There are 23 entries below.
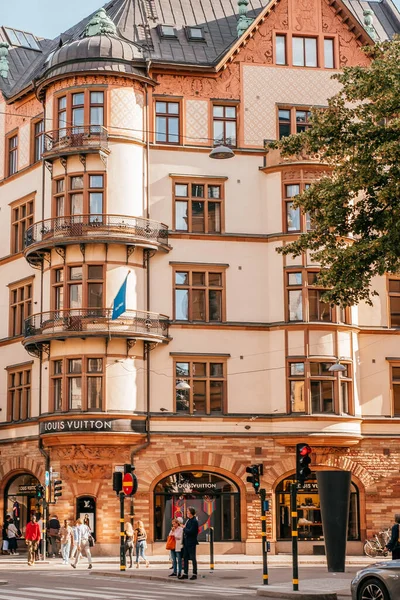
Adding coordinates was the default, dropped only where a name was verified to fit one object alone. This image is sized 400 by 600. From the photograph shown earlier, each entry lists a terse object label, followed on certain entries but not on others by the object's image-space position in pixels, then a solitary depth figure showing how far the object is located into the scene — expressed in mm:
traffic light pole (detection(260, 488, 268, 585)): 27641
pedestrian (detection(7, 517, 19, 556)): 45781
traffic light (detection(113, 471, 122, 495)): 32156
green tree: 29391
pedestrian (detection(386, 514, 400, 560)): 26797
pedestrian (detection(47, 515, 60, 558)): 43031
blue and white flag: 42594
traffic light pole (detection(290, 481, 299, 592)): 25203
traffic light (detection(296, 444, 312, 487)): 26719
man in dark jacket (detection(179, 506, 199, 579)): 30500
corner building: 44625
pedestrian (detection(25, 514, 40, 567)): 38734
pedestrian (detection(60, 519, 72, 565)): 39159
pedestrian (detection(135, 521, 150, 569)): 36625
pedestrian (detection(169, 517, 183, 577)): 31072
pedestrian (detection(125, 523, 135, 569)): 36375
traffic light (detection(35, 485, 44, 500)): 43344
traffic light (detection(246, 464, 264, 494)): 32531
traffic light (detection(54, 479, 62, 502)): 42156
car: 19391
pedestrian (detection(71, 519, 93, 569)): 36938
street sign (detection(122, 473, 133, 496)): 31911
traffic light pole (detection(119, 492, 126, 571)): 32188
